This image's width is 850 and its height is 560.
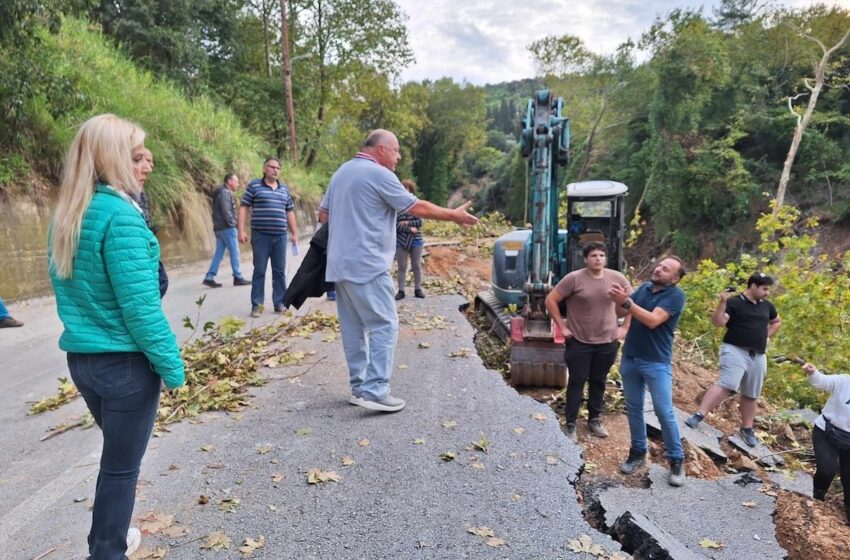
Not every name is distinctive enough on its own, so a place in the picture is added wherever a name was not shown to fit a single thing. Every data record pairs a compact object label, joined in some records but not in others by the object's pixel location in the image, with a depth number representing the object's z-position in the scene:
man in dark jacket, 8.52
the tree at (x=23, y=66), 6.30
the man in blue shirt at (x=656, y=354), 3.77
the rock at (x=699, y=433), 4.69
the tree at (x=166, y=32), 16.36
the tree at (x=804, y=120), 21.97
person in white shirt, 4.27
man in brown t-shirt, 4.19
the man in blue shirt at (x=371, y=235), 3.75
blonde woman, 1.93
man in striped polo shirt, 6.65
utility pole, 19.44
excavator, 5.26
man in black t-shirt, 5.38
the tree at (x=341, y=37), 27.53
